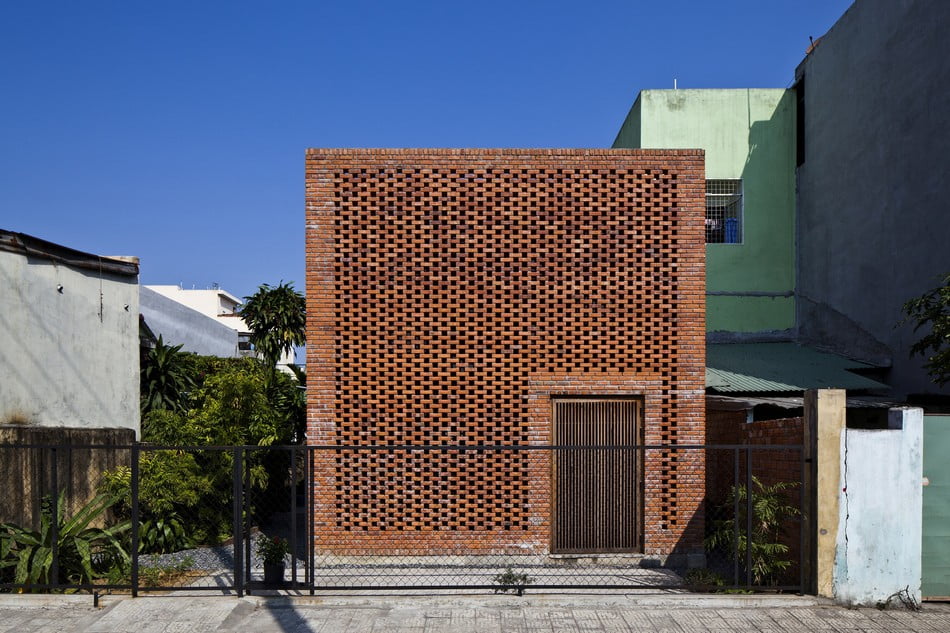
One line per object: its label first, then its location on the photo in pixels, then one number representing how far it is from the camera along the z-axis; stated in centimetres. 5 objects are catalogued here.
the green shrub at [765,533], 841
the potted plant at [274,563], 861
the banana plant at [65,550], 853
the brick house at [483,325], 1020
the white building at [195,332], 3609
